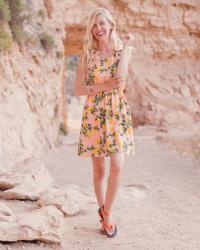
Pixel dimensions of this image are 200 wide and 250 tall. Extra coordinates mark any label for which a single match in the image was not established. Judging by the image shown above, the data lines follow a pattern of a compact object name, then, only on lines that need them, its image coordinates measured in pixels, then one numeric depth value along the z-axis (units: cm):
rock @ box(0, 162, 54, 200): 408
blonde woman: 324
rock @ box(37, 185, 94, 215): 385
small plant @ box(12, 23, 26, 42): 716
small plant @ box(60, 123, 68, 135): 1080
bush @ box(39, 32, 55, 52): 856
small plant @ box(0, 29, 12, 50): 614
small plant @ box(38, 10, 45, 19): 878
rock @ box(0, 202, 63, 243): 294
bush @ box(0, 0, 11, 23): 635
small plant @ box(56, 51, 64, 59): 928
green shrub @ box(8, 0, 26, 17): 717
